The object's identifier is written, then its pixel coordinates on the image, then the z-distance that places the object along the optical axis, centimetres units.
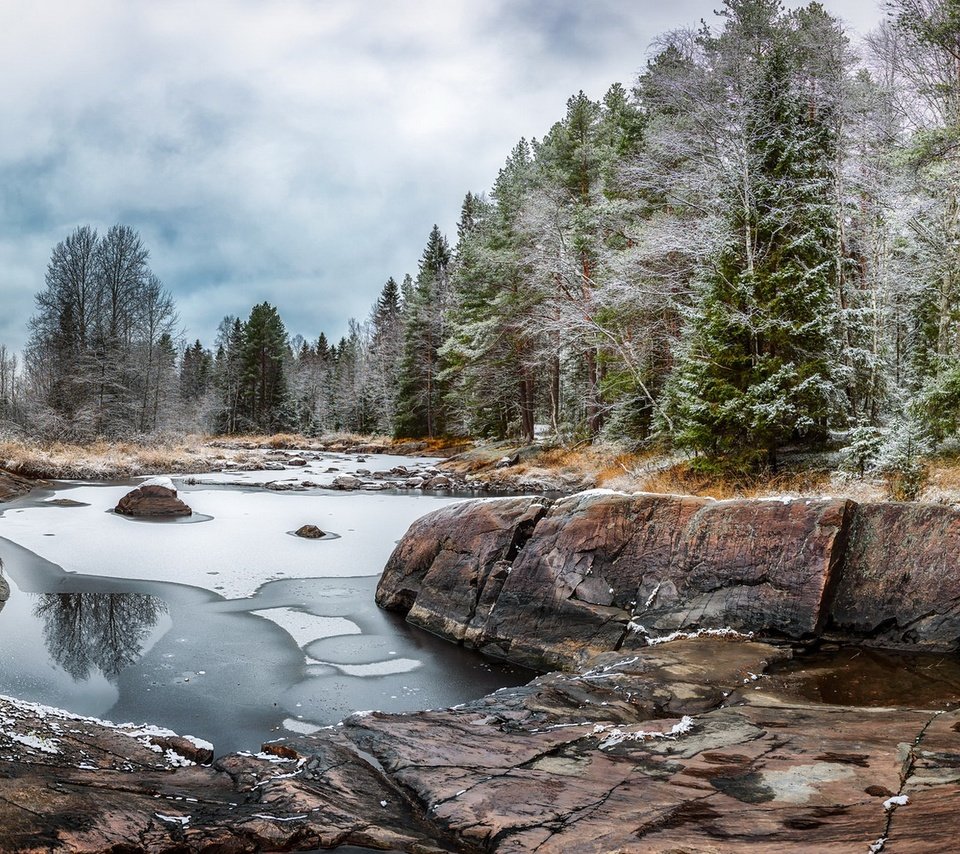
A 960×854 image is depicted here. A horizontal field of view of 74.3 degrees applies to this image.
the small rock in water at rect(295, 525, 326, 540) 1354
